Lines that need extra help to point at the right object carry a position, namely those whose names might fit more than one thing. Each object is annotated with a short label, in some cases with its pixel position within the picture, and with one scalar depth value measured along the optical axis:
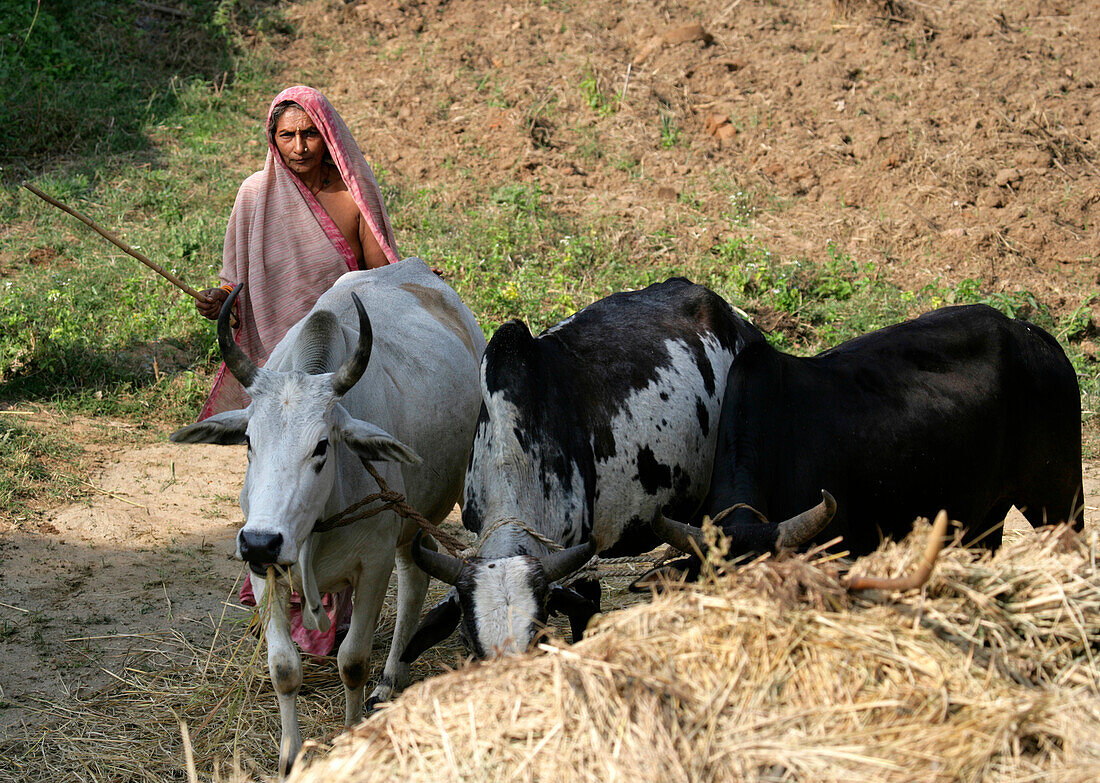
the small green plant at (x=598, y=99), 21.62
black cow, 7.82
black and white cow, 6.53
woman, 9.91
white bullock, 6.69
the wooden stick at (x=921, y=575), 4.51
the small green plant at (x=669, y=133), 20.92
